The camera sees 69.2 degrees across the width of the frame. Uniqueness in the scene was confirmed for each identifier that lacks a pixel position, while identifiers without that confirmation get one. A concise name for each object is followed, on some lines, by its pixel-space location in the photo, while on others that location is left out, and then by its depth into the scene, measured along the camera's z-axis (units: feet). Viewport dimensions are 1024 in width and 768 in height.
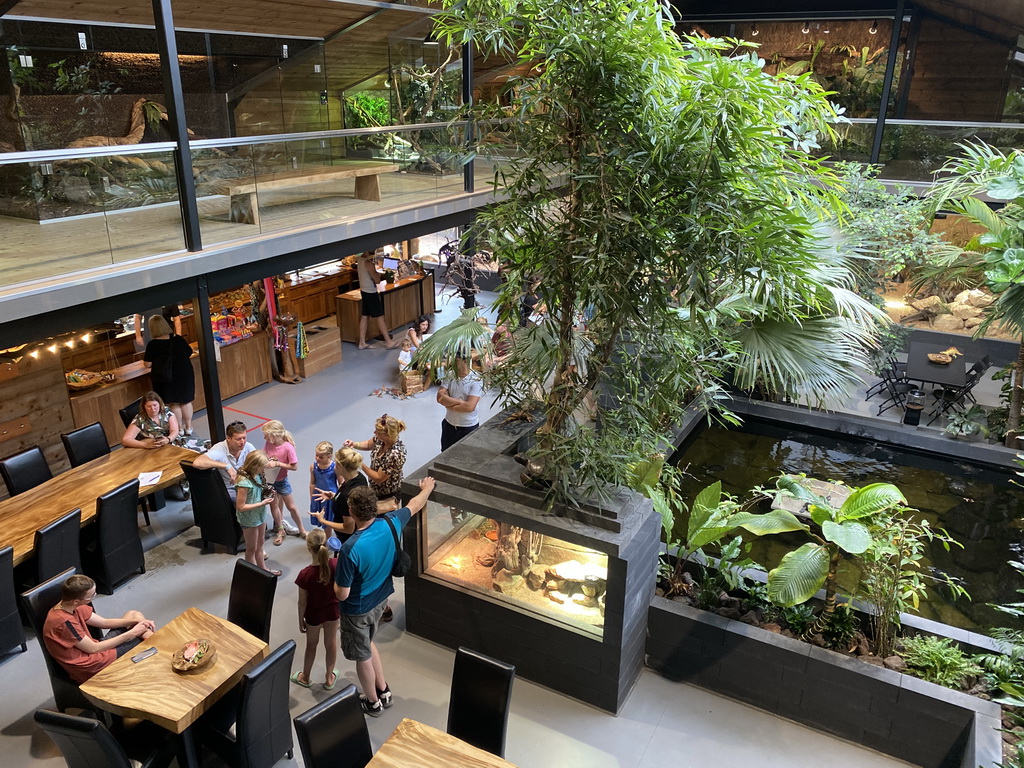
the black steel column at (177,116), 19.58
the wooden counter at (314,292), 36.63
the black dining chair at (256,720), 12.39
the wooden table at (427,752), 11.47
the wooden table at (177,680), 12.21
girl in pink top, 19.49
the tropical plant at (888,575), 15.03
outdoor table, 29.32
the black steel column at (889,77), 39.22
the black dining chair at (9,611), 15.83
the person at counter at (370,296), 35.96
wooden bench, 23.68
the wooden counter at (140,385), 26.17
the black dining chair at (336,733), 11.29
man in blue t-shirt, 13.82
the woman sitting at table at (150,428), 21.83
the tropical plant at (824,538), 15.07
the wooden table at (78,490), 17.76
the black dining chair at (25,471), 20.01
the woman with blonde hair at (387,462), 18.40
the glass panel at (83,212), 18.88
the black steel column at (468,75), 30.78
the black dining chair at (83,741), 11.06
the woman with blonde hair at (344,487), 16.72
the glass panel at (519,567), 15.46
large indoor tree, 12.25
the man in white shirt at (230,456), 19.22
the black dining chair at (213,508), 19.54
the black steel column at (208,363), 22.24
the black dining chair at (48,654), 13.88
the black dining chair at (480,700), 12.33
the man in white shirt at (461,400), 22.03
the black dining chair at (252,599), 14.67
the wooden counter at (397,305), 38.63
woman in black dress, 25.03
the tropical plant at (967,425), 27.27
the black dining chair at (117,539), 18.03
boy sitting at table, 13.47
